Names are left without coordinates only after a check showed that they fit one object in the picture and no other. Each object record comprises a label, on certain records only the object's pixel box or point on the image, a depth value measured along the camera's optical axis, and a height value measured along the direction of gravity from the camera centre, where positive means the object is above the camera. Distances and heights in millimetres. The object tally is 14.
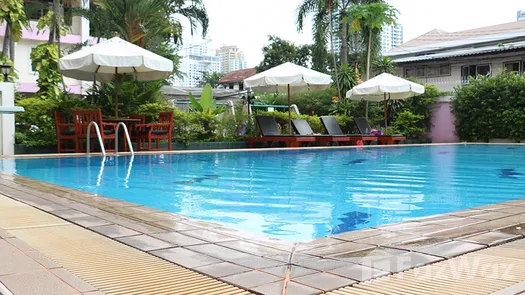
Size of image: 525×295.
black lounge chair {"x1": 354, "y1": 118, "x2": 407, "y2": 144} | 17953 -181
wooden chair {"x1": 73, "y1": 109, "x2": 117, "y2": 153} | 10938 +193
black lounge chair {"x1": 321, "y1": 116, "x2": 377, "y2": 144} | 17031 +41
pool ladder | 10445 -10
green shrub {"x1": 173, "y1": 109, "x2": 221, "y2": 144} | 13891 +169
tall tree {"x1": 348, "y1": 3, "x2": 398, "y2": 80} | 21062 +4936
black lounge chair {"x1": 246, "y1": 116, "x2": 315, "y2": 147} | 15234 -141
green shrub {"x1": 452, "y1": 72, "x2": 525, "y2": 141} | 19750 +920
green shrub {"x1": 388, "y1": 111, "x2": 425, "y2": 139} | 21031 +288
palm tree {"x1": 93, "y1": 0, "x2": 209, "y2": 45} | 14398 +3442
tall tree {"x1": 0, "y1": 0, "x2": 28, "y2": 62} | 14141 +3513
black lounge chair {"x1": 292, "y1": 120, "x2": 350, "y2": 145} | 16297 -88
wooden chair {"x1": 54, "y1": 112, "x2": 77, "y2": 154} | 11078 +16
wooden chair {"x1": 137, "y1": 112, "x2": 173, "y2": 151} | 12039 +52
